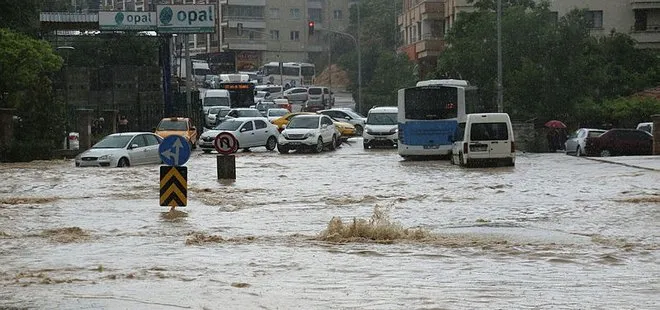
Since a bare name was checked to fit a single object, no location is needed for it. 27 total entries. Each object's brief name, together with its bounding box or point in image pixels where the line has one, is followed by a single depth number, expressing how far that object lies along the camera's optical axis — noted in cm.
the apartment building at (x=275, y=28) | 14075
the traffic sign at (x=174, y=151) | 2283
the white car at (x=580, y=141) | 5056
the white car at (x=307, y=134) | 5116
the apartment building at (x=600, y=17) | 8369
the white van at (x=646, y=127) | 5331
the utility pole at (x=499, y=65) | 5881
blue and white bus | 4456
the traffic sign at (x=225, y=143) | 3152
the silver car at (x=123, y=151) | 4075
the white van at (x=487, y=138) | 3844
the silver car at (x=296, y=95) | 10444
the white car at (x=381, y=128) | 5356
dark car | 4941
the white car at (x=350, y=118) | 6769
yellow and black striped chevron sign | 2303
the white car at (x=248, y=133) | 5172
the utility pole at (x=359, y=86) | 9494
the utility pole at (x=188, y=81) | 6900
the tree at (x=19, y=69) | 5031
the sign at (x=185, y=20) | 7075
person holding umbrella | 5853
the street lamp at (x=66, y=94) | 5261
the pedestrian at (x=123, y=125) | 6059
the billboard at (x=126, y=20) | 7144
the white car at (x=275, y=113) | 6891
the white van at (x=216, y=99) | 8050
